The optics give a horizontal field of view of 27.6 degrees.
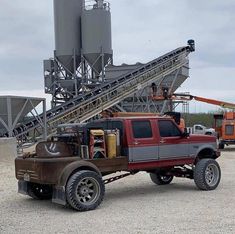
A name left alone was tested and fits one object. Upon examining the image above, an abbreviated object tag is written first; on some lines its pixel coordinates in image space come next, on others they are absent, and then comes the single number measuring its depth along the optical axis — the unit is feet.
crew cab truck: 33.60
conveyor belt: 111.24
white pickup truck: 104.08
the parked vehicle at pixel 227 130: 98.73
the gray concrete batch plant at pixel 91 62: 134.62
